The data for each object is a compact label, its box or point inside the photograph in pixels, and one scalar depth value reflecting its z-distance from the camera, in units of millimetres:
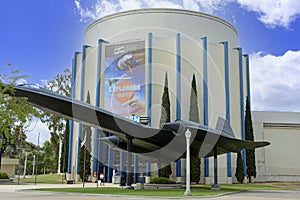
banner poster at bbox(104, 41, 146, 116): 38656
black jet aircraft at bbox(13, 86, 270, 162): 19656
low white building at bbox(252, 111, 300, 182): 41656
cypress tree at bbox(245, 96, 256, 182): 39281
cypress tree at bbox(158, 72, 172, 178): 36312
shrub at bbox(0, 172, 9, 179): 35791
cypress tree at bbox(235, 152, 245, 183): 38062
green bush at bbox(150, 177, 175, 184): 26469
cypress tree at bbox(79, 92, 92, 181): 39969
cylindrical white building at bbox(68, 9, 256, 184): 38312
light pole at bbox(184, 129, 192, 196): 18848
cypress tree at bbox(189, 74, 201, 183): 36188
